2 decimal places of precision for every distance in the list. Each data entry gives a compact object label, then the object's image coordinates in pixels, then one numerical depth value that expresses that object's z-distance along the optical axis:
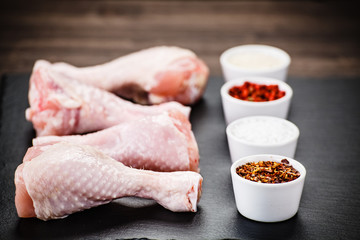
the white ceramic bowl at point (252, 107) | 2.50
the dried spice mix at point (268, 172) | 1.88
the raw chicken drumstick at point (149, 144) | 2.11
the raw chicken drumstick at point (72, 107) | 2.41
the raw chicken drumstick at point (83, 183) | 1.87
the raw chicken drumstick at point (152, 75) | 2.68
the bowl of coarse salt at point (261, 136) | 2.17
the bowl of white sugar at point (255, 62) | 2.83
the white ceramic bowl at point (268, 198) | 1.85
